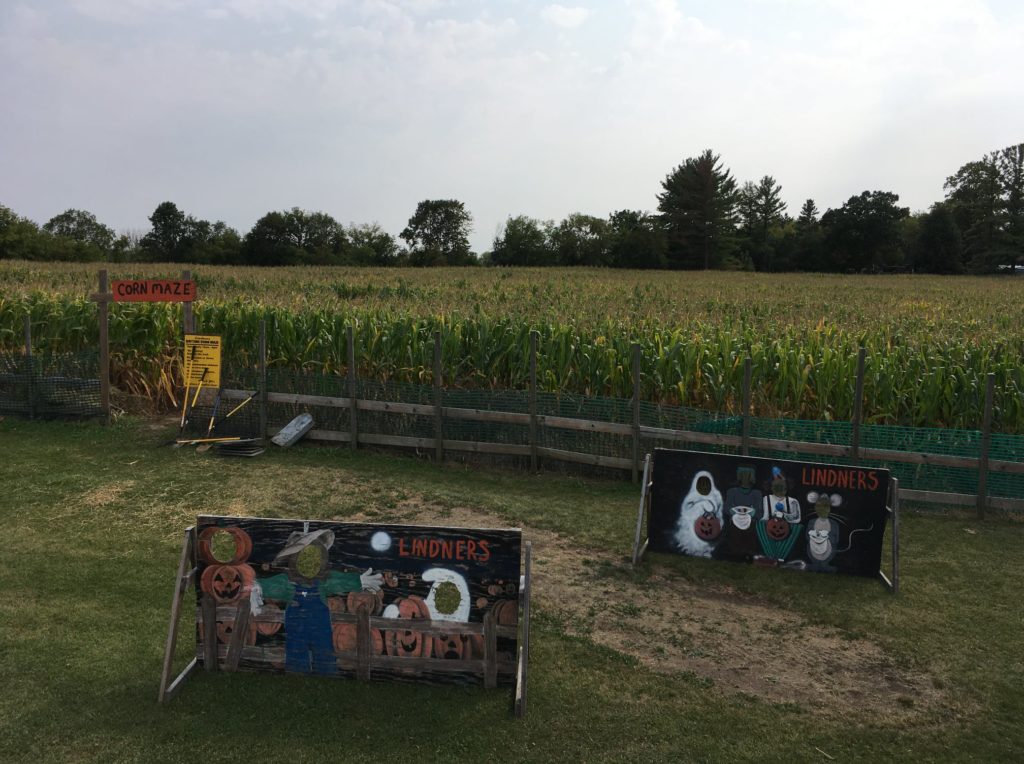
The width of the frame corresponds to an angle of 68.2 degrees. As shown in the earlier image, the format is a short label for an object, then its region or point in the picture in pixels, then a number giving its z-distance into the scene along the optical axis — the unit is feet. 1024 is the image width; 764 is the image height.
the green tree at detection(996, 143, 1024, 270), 240.73
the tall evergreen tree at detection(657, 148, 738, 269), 255.50
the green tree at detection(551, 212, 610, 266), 249.55
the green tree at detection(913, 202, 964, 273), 256.52
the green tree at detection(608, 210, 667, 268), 239.09
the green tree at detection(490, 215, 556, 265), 264.52
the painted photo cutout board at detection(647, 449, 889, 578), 22.00
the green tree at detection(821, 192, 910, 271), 257.85
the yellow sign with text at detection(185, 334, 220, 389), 39.09
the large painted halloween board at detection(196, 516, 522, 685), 15.49
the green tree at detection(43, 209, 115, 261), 289.94
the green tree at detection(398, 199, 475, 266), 320.50
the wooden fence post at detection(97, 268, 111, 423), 40.91
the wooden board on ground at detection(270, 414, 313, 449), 37.35
